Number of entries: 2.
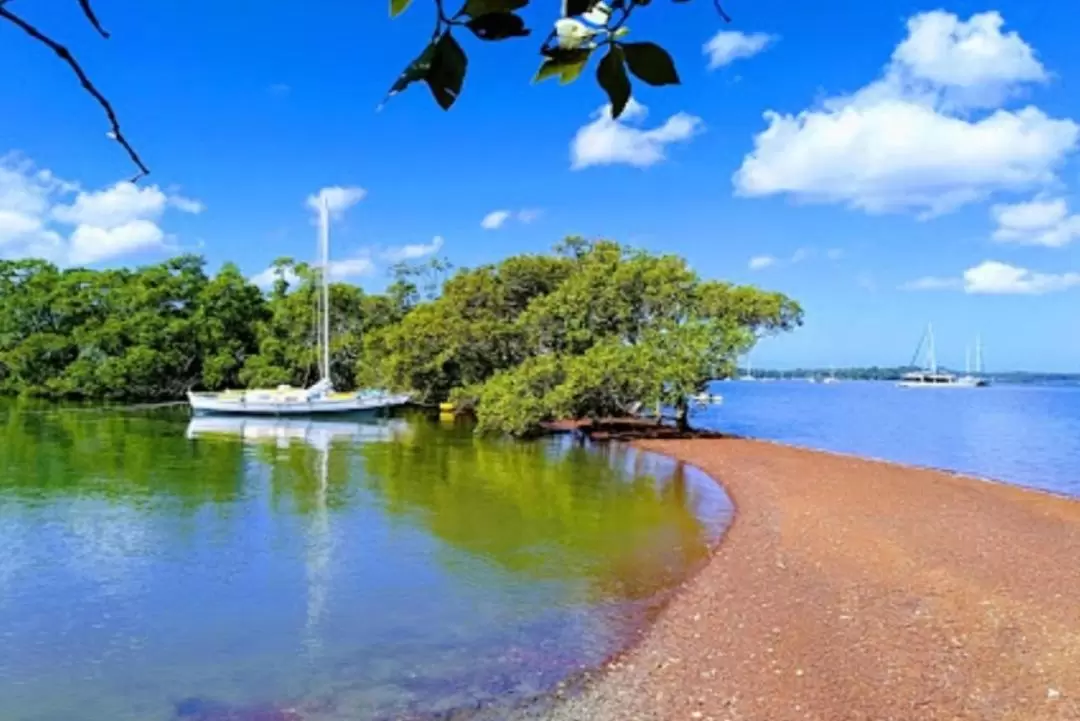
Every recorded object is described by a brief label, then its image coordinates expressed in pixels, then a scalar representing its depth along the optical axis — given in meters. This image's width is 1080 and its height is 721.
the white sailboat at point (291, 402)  40.19
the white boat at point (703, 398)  31.11
